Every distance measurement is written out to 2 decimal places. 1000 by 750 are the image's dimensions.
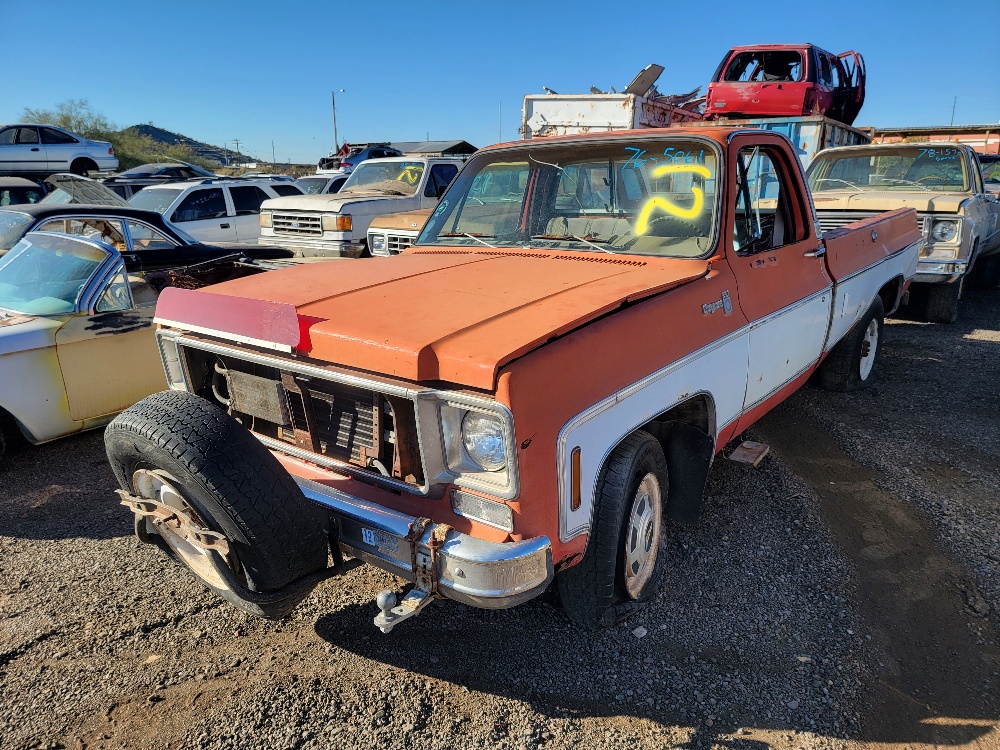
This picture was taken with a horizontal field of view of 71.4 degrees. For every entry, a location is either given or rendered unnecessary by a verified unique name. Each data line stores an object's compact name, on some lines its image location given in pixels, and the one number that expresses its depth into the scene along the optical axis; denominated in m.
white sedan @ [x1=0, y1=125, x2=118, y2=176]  18.73
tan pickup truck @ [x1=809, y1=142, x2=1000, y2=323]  7.66
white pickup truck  10.25
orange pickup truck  2.29
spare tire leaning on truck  2.38
